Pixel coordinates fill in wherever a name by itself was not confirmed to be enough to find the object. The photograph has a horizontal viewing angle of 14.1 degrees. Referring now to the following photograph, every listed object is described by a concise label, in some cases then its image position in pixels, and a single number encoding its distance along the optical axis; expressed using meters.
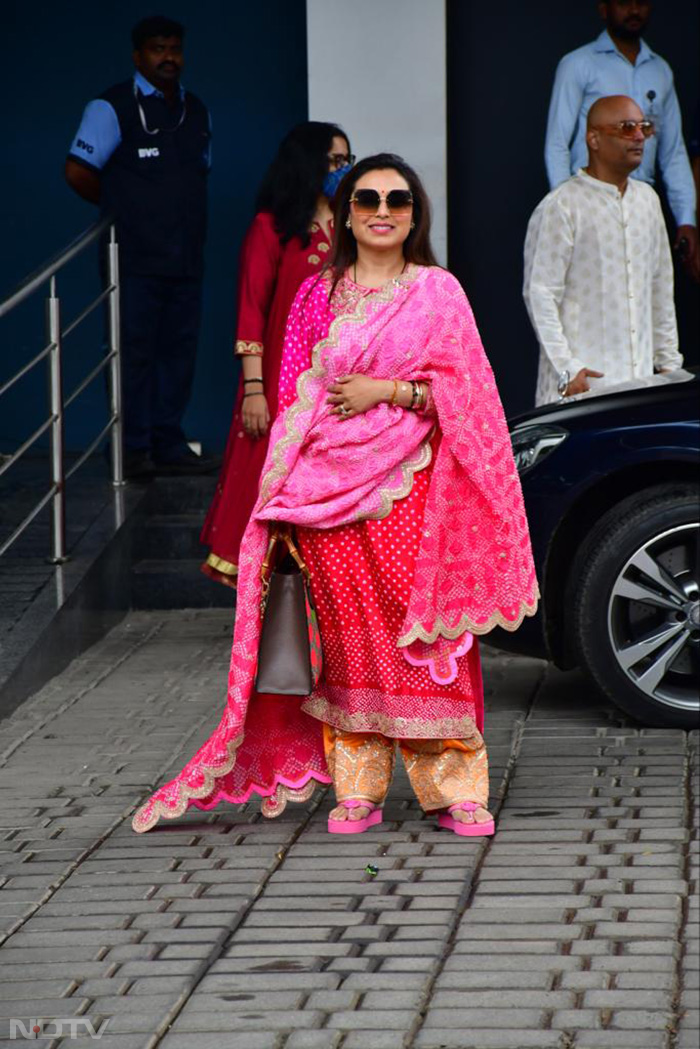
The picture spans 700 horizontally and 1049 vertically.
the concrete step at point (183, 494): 14.18
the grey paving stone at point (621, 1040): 5.54
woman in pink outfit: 7.85
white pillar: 14.81
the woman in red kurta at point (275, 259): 10.97
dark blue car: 9.68
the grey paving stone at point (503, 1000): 5.86
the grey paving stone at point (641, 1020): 5.67
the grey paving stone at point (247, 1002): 5.90
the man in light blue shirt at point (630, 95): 14.01
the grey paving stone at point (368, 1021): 5.74
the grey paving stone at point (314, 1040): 5.61
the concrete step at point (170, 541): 13.80
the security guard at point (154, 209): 13.95
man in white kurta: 11.46
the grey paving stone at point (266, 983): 6.07
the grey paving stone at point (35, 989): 6.07
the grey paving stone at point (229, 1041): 5.62
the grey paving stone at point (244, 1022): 5.75
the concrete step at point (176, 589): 13.53
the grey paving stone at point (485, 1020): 5.70
